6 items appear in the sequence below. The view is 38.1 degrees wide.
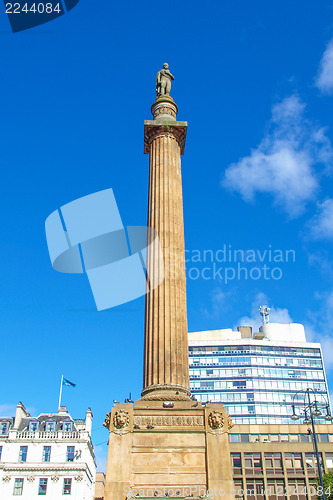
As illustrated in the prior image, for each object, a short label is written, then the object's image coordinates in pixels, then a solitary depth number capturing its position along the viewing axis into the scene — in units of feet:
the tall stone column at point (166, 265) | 68.39
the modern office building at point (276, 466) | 201.98
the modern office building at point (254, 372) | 358.64
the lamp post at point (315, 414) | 99.85
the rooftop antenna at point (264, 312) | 425.69
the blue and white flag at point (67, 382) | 212.02
